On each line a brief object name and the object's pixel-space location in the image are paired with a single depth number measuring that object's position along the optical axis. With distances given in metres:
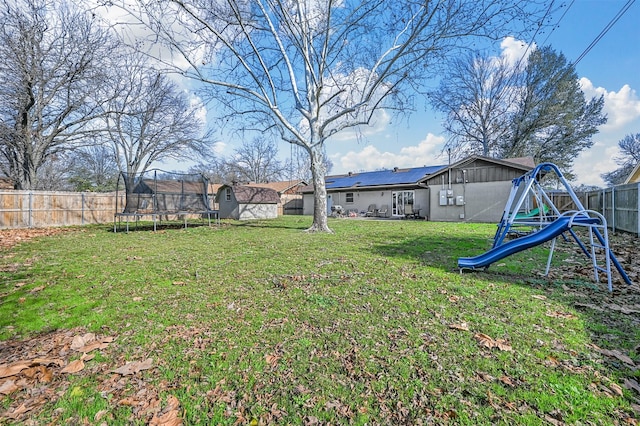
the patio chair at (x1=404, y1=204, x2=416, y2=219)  19.81
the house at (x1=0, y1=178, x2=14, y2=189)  24.47
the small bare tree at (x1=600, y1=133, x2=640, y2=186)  28.77
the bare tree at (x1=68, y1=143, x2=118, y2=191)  23.78
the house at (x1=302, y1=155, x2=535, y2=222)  15.85
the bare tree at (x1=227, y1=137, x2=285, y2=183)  41.63
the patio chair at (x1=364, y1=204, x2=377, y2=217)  21.91
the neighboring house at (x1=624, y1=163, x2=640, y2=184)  16.26
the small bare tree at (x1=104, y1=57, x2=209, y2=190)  19.36
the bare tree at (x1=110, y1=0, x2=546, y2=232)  8.11
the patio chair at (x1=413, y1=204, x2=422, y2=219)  19.38
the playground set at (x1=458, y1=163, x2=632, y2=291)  3.91
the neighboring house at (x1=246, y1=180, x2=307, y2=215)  29.07
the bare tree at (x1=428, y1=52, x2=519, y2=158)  22.33
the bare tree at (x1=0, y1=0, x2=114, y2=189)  11.90
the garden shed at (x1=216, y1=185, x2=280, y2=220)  20.03
